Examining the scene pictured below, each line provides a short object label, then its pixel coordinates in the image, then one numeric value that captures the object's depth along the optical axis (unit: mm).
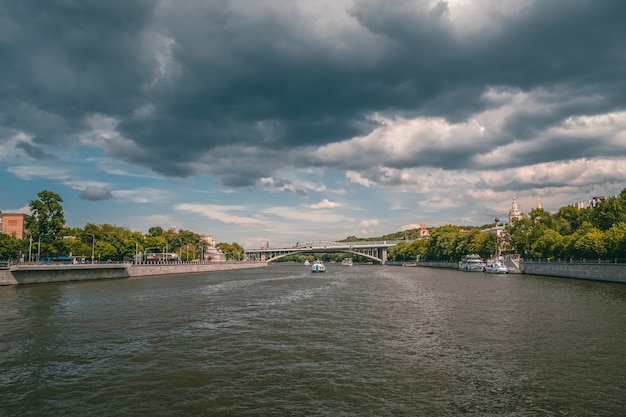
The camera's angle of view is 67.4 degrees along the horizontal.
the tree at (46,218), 85500
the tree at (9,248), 113394
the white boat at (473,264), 136375
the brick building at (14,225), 156000
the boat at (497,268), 113125
